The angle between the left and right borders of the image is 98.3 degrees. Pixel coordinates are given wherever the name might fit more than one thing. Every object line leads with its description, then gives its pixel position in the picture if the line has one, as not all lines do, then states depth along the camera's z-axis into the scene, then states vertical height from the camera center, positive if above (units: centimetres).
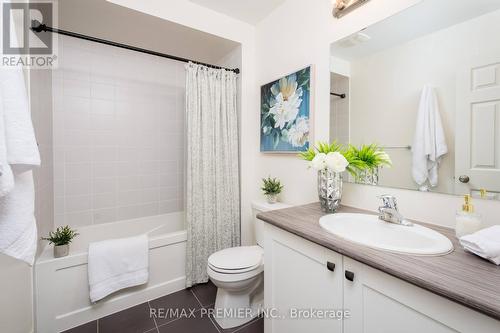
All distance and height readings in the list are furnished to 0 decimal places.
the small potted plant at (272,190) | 183 -24
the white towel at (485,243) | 65 -26
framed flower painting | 161 +39
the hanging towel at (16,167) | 67 -2
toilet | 139 -80
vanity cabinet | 58 -47
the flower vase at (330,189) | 120 -15
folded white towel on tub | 147 -74
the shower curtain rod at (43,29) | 143 +89
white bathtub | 137 -87
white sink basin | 76 -31
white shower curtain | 187 -5
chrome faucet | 99 -24
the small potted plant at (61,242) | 142 -54
